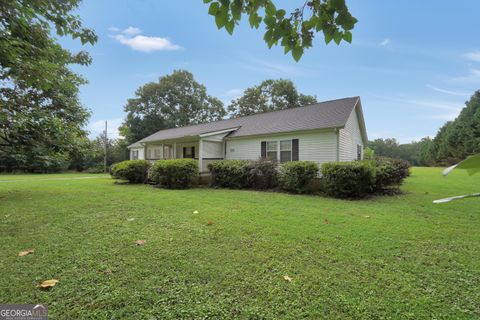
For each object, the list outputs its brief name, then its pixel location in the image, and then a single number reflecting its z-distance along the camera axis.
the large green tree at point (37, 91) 3.52
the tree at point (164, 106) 35.62
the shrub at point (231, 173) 11.12
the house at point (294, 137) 11.03
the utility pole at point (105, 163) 30.58
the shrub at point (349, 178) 8.12
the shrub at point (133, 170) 13.49
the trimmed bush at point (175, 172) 11.19
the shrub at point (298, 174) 9.45
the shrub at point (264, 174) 10.73
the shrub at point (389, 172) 9.11
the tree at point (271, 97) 33.28
